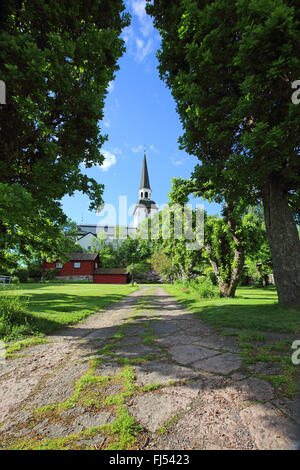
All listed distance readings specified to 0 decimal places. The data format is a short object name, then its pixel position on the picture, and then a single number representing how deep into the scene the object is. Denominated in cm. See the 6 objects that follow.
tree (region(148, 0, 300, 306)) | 419
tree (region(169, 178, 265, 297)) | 824
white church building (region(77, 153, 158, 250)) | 7716
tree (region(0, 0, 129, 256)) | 339
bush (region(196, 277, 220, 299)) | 1095
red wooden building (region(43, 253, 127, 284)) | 4175
